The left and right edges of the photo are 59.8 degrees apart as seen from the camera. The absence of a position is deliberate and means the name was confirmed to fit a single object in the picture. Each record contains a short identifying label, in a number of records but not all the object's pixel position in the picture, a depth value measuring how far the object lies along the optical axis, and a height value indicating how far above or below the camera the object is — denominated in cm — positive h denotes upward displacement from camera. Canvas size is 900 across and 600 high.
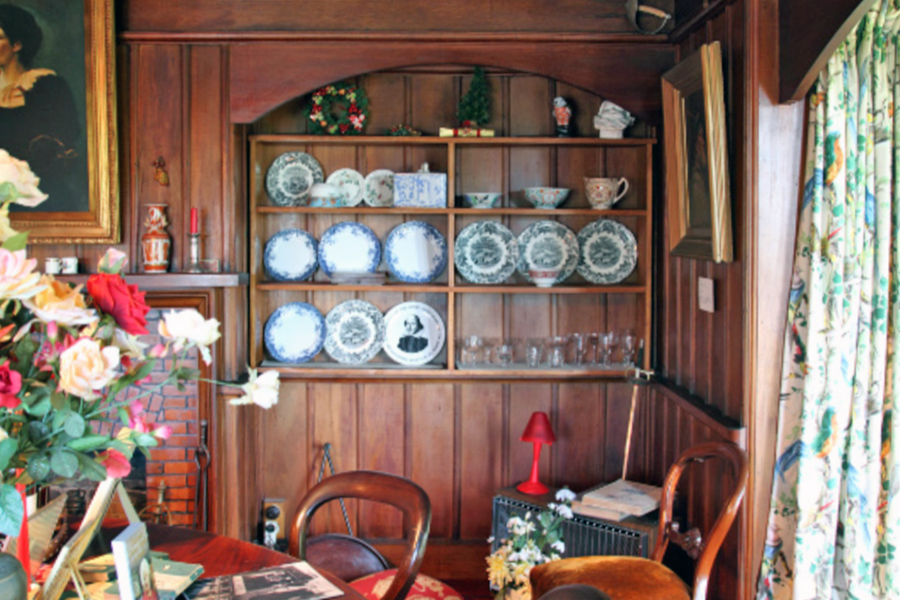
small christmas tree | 328 +74
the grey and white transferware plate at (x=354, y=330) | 349 -23
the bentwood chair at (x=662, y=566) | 207 -83
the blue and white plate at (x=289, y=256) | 348 +11
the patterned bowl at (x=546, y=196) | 331 +35
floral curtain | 207 -13
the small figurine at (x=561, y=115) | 333 +70
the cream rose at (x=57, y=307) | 112 -4
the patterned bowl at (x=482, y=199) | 333 +34
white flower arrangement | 268 -96
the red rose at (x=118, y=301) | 123 -3
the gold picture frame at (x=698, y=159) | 235 +39
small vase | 305 +15
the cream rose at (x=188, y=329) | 123 -8
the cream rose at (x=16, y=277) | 106 +1
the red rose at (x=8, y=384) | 110 -15
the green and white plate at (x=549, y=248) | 346 +14
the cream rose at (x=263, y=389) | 128 -18
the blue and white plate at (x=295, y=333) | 345 -24
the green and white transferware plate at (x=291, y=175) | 346 +46
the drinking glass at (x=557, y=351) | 338 -31
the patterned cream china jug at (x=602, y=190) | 331 +38
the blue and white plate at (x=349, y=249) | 349 +14
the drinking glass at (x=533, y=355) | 338 -33
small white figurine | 331 +68
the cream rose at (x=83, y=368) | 110 -12
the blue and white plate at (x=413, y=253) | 347 +12
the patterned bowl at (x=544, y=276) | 334 +1
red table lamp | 314 -63
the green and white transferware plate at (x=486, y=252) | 350 +12
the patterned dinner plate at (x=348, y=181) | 347 +44
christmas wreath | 330 +72
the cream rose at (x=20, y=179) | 117 +15
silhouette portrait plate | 349 -24
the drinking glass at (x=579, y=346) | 347 -30
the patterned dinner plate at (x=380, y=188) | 346 +41
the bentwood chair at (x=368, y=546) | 179 -66
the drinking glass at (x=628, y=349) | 339 -30
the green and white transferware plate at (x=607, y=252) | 345 +12
